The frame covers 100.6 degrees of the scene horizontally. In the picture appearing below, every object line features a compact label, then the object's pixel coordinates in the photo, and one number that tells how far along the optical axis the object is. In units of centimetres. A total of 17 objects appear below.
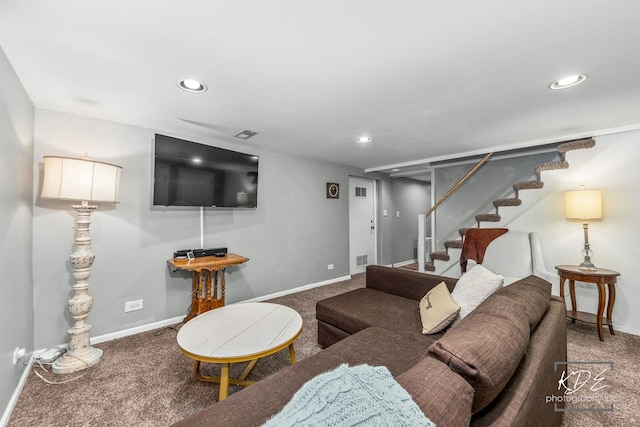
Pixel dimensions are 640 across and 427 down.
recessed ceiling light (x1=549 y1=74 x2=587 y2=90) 182
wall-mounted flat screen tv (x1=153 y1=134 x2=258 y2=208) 274
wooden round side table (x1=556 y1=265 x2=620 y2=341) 255
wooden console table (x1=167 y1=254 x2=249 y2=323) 278
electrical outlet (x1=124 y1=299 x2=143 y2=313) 270
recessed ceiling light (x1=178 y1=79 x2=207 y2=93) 188
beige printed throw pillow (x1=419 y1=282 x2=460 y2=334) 175
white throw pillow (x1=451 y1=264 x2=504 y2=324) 173
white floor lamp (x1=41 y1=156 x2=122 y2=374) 204
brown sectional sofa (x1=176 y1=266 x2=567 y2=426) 76
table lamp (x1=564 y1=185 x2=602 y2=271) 276
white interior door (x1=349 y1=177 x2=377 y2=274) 525
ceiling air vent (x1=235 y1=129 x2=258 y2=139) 298
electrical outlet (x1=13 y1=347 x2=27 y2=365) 175
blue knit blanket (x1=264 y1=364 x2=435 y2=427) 57
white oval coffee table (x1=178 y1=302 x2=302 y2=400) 157
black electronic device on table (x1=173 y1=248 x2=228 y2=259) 296
